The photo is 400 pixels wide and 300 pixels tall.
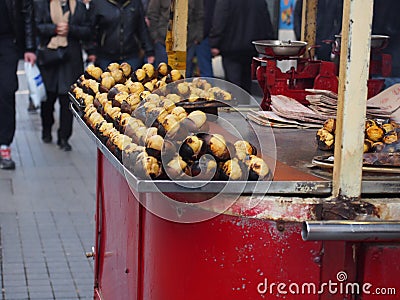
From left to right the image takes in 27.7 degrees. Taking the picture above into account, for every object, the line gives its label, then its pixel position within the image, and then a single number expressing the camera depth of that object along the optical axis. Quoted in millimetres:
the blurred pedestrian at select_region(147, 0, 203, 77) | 9188
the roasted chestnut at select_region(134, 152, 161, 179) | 2355
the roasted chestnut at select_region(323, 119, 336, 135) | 2971
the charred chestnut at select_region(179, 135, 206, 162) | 2436
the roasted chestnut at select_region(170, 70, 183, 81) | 3596
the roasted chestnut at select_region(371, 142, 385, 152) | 2783
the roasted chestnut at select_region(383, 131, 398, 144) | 2848
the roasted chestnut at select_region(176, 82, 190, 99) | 3289
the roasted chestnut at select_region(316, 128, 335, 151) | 2939
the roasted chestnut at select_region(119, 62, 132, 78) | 3923
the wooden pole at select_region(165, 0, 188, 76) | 4074
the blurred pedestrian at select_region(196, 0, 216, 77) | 10398
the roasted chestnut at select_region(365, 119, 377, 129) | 2987
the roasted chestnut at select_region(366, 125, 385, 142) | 2902
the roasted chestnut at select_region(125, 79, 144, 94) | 3484
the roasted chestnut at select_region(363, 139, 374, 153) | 2793
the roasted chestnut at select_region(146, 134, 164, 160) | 2441
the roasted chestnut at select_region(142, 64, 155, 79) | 3768
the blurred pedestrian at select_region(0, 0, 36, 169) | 7566
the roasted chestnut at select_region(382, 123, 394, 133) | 3014
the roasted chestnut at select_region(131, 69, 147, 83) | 3740
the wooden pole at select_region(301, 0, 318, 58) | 4645
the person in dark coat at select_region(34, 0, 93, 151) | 8609
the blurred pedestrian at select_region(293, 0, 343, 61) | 5465
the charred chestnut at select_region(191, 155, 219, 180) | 2375
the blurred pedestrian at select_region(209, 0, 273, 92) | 9711
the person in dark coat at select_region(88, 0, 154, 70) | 8680
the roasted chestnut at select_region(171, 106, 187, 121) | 2666
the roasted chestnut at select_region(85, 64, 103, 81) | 4020
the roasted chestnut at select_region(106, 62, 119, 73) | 3934
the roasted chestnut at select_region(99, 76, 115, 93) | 3693
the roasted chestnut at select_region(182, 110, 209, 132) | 2566
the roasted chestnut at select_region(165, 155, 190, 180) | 2357
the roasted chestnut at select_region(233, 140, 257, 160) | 2498
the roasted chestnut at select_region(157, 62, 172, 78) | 3807
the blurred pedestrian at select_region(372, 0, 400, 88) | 7270
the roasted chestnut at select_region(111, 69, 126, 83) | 3812
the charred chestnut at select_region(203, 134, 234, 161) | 2451
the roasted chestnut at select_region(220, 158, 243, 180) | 2390
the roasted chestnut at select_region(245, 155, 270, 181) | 2434
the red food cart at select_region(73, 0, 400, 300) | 2379
